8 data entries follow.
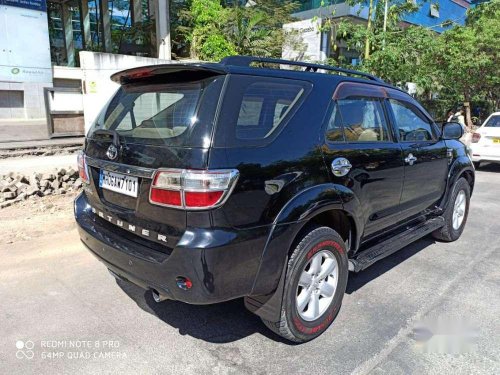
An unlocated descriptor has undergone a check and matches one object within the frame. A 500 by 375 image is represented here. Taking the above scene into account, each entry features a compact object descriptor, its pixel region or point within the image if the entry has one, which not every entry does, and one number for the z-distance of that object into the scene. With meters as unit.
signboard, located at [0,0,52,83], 12.02
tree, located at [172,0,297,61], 17.14
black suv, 2.26
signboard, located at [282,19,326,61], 13.75
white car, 9.95
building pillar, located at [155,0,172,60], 17.77
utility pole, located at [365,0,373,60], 10.83
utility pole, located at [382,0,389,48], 10.59
